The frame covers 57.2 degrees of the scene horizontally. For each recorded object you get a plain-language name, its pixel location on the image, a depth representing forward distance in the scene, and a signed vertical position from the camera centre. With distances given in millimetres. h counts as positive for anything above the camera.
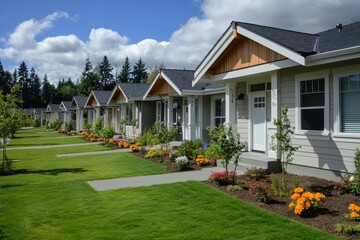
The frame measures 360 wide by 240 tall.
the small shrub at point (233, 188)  8188 -1729
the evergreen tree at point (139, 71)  92750 +13509
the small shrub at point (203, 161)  12423 -1594
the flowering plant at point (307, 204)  6082 -1597
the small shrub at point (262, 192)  7086 -1631
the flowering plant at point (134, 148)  18016 -1583
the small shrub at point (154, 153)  15219 -1575
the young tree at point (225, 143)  8867 -653
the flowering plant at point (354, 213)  5609 -1622
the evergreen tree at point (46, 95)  103062 +7643
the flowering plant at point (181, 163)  11695 -1583
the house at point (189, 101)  17995 +1076
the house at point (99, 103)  34969 +1809
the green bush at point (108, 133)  24108 -1006
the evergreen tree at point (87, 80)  85750 +10292
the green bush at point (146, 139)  19784 -1249
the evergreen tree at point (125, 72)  92819 +13390
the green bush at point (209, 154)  12273 -1315
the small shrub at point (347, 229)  5238 -1762
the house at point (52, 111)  63531 +1589
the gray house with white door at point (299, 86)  8453 +989
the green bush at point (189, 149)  13680 -1288
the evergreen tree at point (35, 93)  103875 +8328
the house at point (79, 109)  42956 +1365
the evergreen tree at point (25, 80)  103875 +13583
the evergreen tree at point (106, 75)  97344 +13140
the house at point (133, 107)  26250 +977
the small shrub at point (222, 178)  8891 -1623
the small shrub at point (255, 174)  9323 -1579
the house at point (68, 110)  50469 +1442
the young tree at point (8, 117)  12164 +97
